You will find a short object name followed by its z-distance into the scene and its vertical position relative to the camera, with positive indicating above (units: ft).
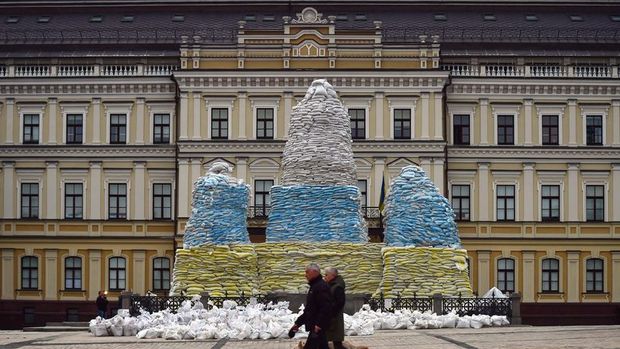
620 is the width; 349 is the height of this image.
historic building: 217.36 +12.77
